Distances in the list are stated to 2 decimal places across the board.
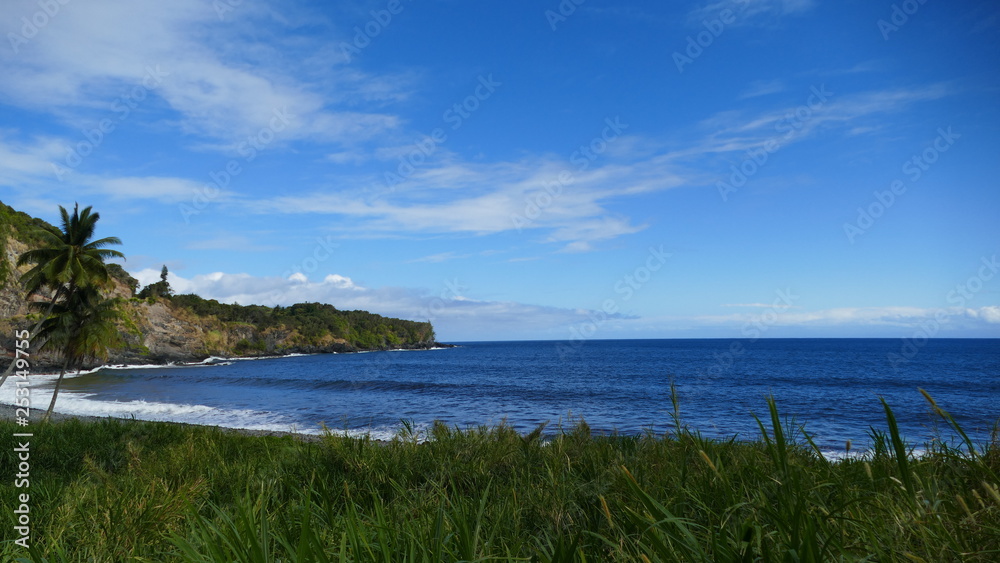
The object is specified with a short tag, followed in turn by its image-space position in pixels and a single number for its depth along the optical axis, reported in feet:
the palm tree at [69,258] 98.68
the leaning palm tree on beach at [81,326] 104.27
